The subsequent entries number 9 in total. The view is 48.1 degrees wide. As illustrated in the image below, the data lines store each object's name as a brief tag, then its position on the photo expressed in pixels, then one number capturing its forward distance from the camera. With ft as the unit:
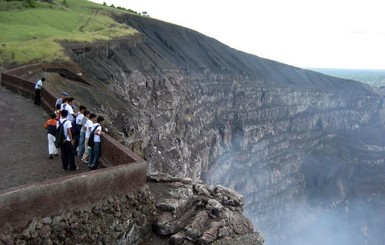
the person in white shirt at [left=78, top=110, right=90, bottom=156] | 52.03
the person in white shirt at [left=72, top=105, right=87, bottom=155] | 53.36
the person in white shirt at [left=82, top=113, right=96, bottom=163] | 50.14
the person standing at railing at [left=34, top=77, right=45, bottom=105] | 83.46
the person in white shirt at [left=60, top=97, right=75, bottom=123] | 57.00
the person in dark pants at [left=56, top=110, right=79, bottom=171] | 47.85
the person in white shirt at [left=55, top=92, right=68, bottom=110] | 63.96
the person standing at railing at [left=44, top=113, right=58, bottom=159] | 51.62
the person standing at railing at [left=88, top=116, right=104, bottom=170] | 48.70
